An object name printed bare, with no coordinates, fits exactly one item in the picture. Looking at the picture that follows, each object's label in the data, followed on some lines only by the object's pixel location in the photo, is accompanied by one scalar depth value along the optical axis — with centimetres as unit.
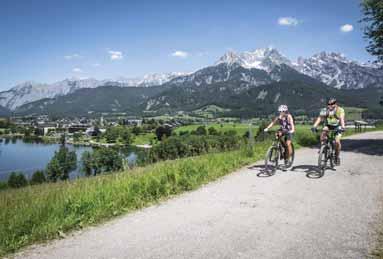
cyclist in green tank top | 1065
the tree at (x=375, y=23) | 1763
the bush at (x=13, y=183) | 2131
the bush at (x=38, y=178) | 1918
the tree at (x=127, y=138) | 12112
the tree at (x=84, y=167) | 1472
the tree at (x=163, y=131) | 12002
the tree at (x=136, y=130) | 14212
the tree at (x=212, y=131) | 9569
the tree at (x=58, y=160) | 4143
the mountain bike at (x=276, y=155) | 1087
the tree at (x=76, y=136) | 14788
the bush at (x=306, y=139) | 2119
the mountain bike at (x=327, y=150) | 1030
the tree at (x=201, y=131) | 10131
